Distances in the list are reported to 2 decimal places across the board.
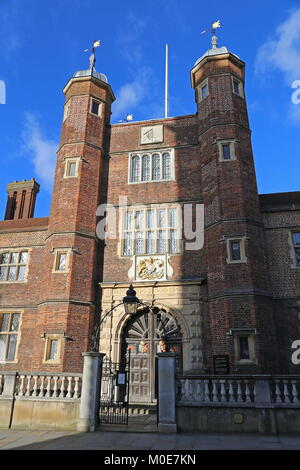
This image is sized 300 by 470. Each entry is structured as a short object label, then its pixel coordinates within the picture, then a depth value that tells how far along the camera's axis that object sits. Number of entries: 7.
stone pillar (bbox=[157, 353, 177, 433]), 9.20
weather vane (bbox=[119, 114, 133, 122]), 19.09
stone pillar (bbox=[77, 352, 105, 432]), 9.38
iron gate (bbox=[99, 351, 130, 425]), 10.38
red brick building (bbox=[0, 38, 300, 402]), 12.80
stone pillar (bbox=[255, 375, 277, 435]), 9.05
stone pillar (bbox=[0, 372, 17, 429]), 10.34
